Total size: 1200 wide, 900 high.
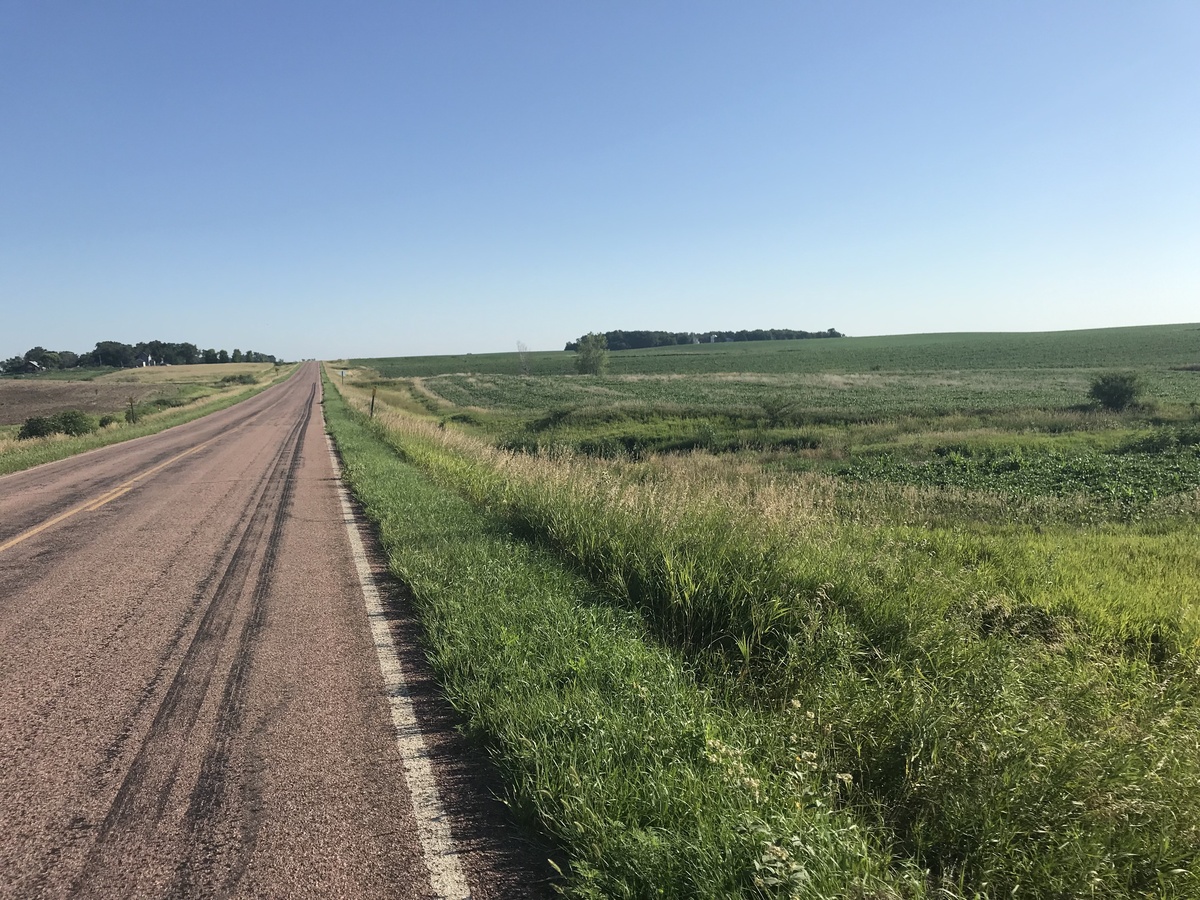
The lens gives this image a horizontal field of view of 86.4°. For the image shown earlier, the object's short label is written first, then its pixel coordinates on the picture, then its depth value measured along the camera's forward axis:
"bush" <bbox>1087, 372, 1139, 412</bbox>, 30.88
